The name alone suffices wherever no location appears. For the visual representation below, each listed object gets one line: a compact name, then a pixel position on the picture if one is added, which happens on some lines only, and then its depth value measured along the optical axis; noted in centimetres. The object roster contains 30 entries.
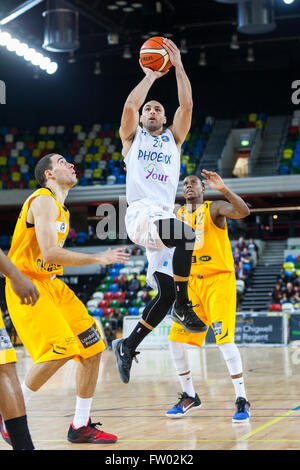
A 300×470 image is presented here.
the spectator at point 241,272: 2213
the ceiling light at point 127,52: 2542
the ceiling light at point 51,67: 2481
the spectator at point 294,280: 2106
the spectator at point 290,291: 2023
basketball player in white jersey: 588
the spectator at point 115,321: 1988
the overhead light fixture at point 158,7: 2348
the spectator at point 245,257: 2316
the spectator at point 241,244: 2356
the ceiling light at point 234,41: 2500
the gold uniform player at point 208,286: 696
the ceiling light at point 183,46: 2468
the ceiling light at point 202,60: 2734
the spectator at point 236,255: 2284
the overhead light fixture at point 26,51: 2172
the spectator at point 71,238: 2747
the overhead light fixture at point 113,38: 2323
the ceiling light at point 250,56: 2706
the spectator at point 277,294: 2051
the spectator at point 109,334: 1916
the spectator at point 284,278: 2105
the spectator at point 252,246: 2442
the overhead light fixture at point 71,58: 2695
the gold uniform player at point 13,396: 391
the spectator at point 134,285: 2222
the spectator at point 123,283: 2272
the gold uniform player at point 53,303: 521
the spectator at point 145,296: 2102
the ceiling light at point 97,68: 2780
